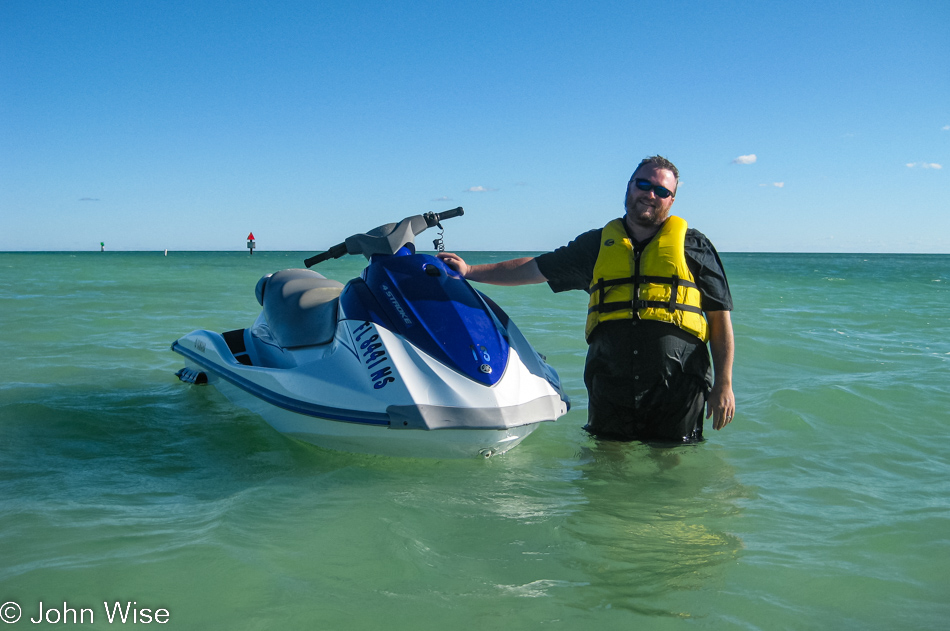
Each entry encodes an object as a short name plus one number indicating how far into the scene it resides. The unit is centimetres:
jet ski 281
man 302
